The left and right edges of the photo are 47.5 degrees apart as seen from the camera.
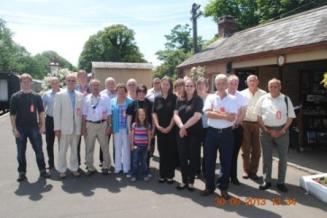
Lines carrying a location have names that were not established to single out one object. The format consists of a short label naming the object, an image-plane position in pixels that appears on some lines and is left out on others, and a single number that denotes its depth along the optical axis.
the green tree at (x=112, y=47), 70.70
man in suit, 7.11
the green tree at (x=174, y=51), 49.38
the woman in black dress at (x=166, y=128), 6.59
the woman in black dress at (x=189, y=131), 6.10
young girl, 6.98
